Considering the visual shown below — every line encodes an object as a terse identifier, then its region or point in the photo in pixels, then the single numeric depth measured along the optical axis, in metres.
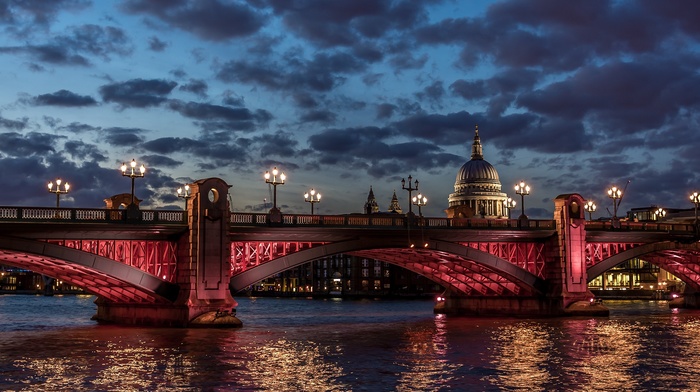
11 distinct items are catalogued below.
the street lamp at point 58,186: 69.56
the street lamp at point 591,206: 127.75
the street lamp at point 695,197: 111.98
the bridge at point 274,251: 64.62
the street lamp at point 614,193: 103.83
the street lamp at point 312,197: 80.56
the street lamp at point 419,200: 92.45
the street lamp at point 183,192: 89.06
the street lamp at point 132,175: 66.69
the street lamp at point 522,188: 94.81
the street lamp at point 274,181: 73.19
